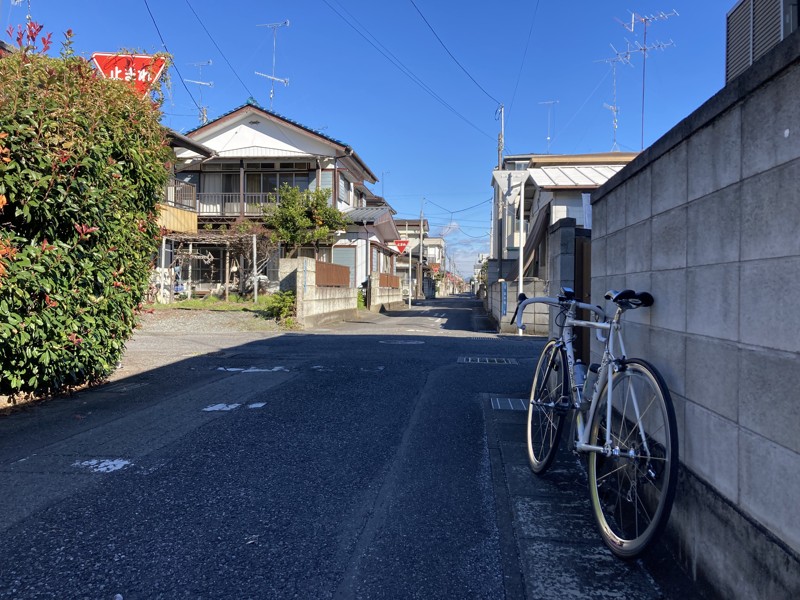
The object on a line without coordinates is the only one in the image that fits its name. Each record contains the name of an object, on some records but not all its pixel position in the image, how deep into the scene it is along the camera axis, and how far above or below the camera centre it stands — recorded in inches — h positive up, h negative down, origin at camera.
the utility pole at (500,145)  1386.3 +373.3
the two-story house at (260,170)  978.1 +220.4
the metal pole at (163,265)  809.5 +39.1
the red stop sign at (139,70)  271.6 +113.6
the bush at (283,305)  615.5 -13.4
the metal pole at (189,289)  874.8 +4.5
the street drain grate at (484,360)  383.2 -45.5
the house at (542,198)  730.8 +139.8
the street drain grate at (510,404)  247.3 -49.1
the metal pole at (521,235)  592.2 +63.2
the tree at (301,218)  850.1 +115.8
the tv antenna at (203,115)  1092.5 +345.8
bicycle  99.5 -28.6
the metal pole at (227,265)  879.8 +43.0
